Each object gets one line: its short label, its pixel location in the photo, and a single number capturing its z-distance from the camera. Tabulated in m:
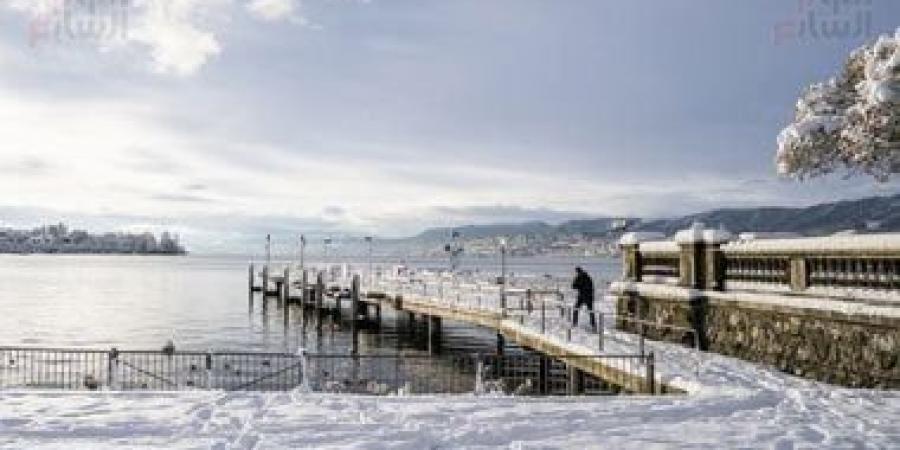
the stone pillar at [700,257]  24.11
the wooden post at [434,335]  47.72
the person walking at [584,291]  30.61
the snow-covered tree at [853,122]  21.77
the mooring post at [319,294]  65.57
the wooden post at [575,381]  24.81
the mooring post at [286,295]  70.75
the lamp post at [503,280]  35.38
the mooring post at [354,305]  56.33
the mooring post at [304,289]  71.75
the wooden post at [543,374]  31.15
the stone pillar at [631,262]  29.47
